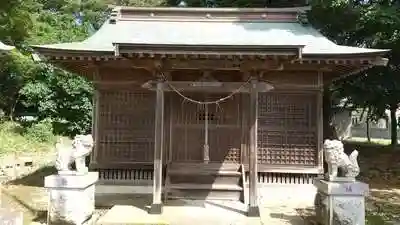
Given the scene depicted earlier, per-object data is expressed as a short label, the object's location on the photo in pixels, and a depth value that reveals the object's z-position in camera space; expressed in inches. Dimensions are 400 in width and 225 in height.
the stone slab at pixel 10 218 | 196.7
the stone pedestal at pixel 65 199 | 297.0
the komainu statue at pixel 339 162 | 287.3
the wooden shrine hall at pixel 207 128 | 397.4
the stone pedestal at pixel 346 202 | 283.4
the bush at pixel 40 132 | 713.0
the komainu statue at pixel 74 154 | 303.9
